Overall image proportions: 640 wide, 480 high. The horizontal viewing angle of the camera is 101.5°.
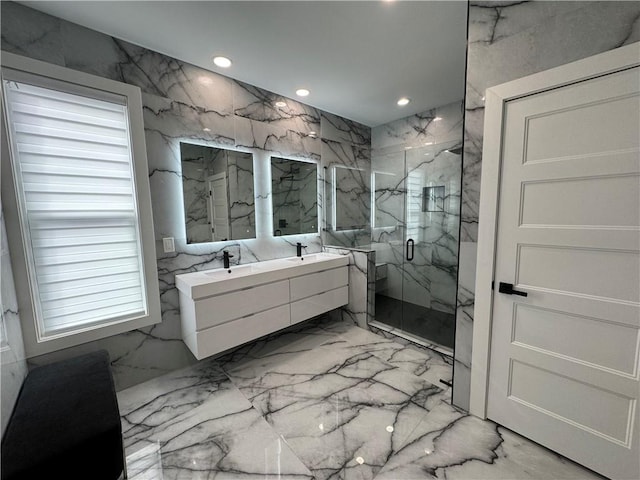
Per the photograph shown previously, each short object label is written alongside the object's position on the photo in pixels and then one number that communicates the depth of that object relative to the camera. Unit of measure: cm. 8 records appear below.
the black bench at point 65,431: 105
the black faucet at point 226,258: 256
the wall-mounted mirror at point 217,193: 242
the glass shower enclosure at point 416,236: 330
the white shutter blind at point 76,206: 172
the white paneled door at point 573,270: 125
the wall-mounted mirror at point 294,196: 307
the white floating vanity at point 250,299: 211
